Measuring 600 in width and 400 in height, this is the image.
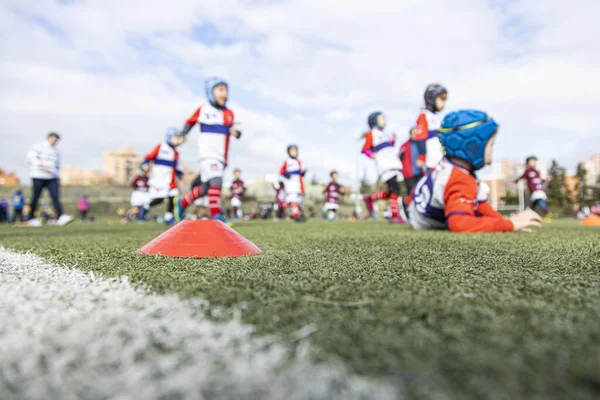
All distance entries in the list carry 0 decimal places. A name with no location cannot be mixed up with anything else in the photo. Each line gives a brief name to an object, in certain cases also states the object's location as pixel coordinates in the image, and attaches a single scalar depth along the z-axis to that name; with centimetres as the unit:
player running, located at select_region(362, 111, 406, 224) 727
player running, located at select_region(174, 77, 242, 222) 536
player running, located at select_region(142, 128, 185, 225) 846
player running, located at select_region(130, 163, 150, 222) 1202
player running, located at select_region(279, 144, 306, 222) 1012
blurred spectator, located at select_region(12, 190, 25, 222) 1372
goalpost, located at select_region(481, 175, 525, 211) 2510
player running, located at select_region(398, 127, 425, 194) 634
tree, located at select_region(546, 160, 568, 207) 2677
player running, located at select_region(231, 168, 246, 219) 1533
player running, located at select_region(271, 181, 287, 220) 1256
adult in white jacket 698
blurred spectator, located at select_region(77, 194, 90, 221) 1633
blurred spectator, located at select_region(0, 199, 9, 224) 1470
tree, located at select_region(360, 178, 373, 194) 3384
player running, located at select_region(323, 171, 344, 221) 1182
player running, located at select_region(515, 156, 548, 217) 986
